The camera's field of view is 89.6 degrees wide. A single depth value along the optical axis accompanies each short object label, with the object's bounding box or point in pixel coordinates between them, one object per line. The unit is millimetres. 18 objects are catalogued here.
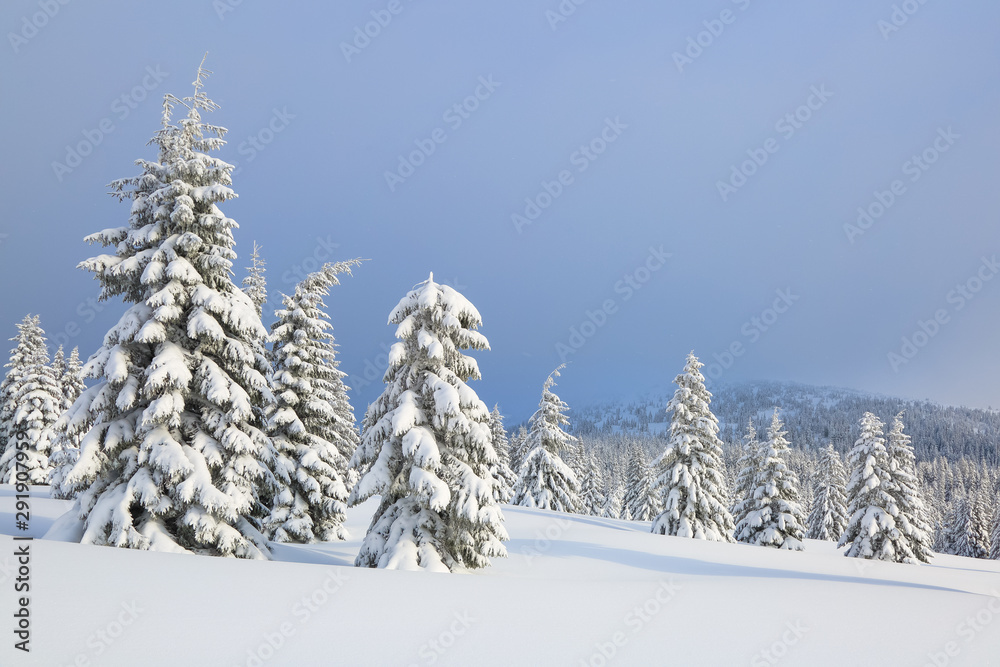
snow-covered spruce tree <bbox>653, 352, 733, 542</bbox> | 27609
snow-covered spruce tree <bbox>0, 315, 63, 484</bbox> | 31641
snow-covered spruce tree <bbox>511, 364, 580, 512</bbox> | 36438
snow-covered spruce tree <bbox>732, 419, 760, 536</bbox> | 33147
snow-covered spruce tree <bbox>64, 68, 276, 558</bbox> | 11305
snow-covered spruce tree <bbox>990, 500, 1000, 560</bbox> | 57334
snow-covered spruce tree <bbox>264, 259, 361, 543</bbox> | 17062
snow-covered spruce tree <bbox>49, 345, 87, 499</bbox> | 11805
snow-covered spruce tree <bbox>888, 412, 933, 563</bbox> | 28297
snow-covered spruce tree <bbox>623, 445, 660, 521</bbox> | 48312
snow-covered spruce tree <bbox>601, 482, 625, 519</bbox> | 62256
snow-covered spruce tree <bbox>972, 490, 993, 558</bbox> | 62184
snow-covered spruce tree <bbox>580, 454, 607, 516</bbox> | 59781
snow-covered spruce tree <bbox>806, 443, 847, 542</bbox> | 48906
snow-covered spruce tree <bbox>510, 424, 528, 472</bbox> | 58819
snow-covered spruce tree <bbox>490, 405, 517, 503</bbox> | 44200
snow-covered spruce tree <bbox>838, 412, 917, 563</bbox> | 27781
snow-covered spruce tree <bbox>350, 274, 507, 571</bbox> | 12297
